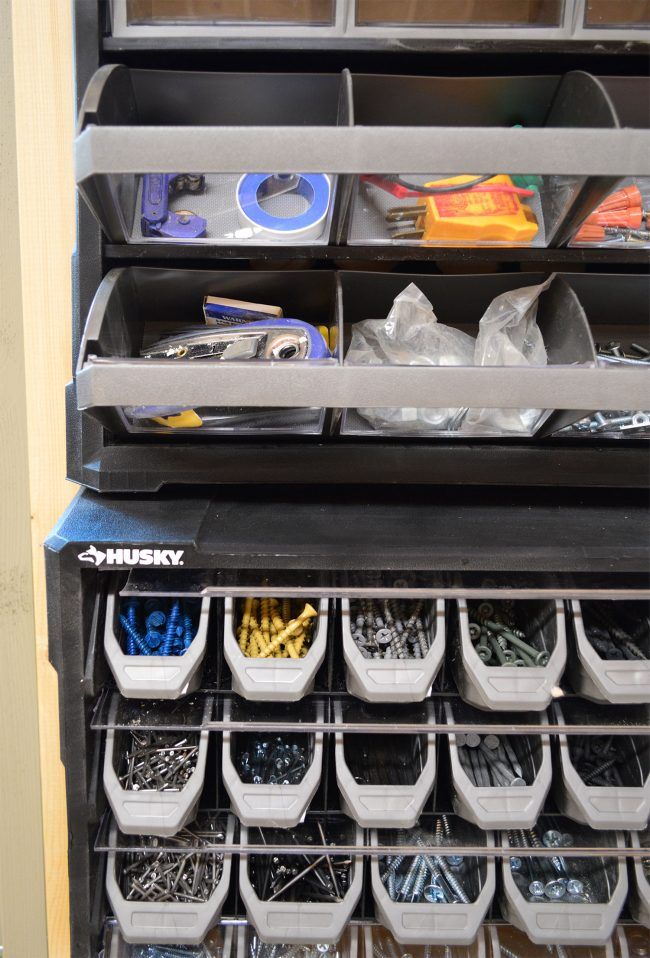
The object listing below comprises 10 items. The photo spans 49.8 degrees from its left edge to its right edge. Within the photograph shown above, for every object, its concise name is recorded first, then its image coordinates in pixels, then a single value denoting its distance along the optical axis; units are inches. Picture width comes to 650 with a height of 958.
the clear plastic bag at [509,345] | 38.3
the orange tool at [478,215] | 34.6
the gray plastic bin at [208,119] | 32.9
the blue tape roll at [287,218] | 35.6
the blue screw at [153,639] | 38.9
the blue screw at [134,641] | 38.8
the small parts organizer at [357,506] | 35.0
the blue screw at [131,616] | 39.1
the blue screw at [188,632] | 39.2
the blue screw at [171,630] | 38.5
